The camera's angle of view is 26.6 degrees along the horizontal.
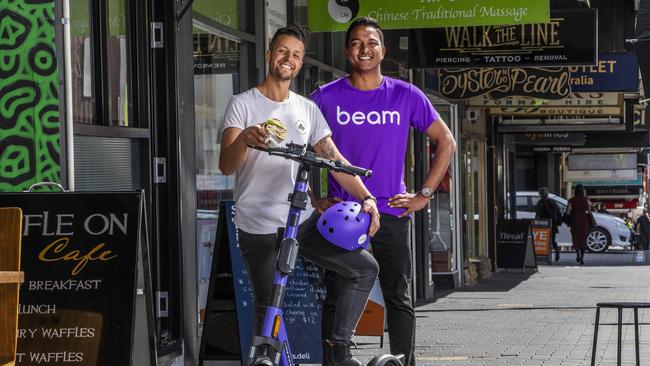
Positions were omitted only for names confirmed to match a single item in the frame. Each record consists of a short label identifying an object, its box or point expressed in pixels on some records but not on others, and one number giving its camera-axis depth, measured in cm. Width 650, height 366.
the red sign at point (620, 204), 5022
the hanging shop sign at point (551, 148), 3625
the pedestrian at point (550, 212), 3088
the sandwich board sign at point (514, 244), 2425
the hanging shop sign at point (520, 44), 1369
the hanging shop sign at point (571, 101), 2050
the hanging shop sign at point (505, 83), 1700
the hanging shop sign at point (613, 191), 4988
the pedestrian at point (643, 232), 3575
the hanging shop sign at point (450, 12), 1121
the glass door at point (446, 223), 1917
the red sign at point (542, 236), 2861
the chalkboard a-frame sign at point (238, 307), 821
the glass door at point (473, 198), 2109
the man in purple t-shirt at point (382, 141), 643
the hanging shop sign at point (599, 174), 4384
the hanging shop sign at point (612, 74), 1769
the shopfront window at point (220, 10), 927
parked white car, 3500
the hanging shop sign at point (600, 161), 4397
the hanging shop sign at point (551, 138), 3341
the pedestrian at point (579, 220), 3017
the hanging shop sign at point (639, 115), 2762
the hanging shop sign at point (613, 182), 4847
